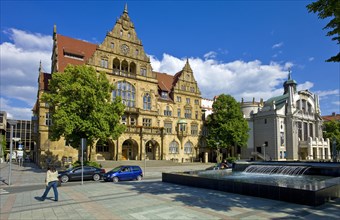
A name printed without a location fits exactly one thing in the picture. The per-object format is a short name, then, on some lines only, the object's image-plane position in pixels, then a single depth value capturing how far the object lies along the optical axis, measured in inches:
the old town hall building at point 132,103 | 1789.4
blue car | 932.8
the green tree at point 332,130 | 2709.2
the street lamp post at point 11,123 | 888.0
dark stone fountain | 482.3
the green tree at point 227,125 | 2176.4
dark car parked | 963.8
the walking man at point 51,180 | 540.1
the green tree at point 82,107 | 1233.4
